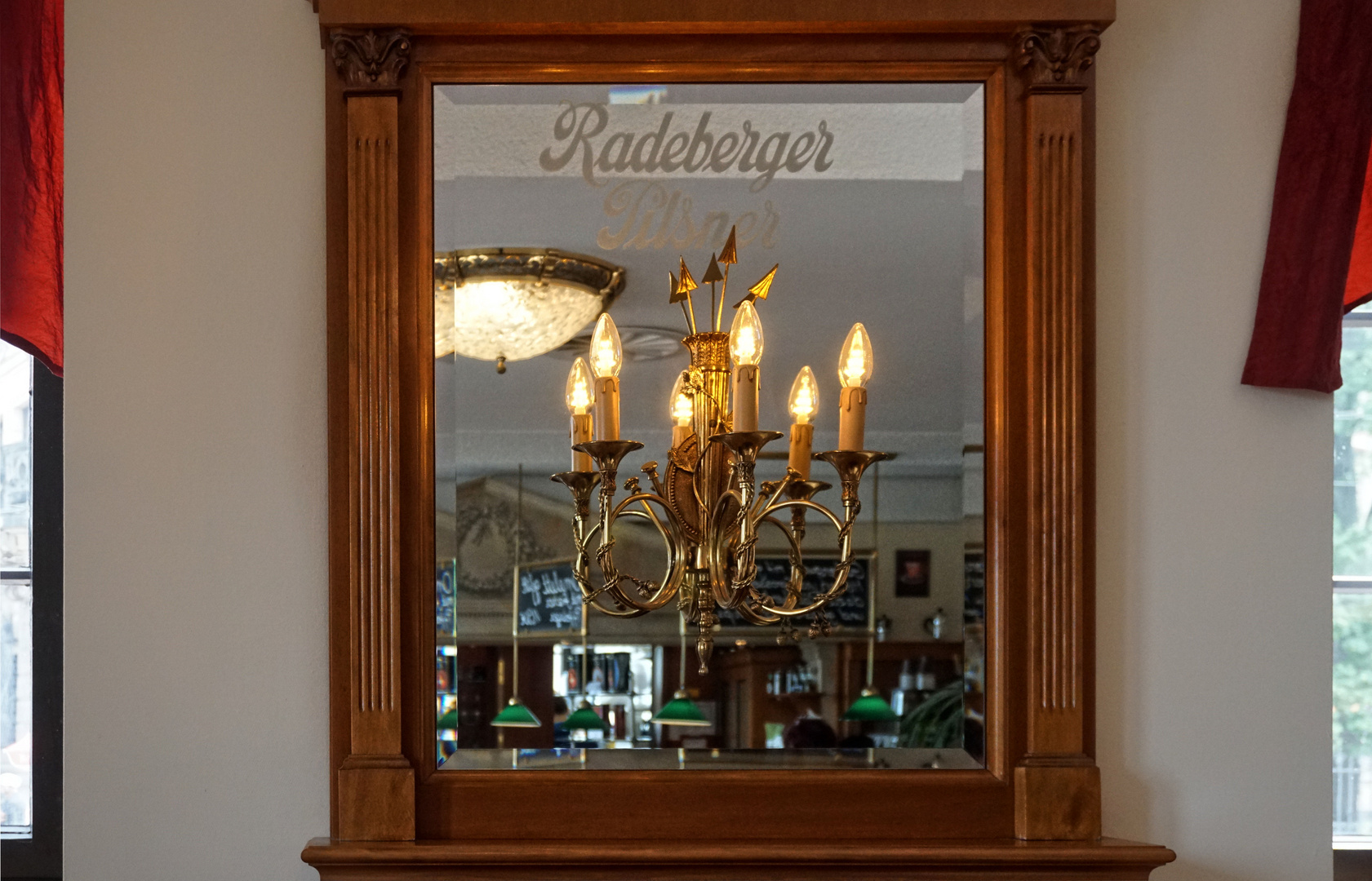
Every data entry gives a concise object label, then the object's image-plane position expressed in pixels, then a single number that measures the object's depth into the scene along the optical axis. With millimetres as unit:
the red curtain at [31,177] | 1789
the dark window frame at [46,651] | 2152
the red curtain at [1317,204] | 1703
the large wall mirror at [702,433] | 1660
